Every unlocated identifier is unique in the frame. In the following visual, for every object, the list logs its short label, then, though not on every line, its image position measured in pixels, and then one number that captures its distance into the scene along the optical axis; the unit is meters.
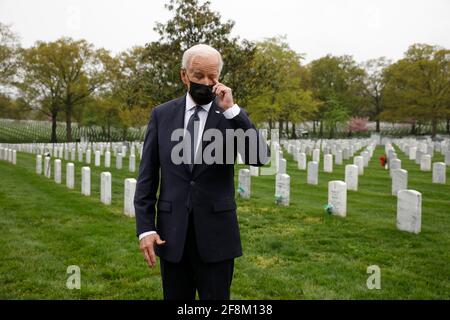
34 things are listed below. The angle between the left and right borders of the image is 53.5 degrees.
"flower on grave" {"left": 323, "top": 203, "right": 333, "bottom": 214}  10.12
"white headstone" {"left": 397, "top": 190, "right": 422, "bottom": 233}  8.31
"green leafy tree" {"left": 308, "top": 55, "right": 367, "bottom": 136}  66.25
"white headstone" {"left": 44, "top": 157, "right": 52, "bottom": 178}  17.69
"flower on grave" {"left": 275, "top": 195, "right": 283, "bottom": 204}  11.48
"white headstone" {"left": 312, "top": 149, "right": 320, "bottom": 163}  21.42
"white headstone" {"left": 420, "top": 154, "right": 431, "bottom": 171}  20.08
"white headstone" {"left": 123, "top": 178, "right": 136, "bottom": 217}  9.67
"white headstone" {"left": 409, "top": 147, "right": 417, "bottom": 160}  26.14
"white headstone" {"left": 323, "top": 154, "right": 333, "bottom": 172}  19.44
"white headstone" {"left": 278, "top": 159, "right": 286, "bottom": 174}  17.23
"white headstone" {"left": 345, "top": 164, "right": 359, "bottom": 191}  14.18
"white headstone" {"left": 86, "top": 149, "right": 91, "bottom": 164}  25.15
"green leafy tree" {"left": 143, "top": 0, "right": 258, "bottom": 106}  18.77
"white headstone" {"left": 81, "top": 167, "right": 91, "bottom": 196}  12.77
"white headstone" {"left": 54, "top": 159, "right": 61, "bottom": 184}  15.82
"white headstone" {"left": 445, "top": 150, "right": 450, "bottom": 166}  21.85
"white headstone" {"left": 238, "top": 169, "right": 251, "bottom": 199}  12.59
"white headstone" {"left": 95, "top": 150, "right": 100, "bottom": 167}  23.16
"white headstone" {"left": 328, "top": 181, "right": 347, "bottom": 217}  9.98
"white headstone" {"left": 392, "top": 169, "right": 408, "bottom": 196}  12.49
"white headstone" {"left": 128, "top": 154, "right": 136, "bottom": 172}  20.08
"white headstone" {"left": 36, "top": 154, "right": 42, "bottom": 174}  19.04
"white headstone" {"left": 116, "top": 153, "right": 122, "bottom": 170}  21.36
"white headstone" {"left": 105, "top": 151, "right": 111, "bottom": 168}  22.23
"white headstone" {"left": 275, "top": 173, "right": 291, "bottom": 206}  11.34
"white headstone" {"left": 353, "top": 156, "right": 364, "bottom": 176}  18.66
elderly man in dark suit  2.69
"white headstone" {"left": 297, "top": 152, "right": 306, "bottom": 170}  20.69
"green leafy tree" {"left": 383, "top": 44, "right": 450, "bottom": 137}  51.41
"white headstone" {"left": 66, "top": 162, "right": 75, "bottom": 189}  14.28
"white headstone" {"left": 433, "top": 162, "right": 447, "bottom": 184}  15.77
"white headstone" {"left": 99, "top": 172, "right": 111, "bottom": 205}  11.30
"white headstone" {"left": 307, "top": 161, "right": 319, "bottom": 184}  15.62
